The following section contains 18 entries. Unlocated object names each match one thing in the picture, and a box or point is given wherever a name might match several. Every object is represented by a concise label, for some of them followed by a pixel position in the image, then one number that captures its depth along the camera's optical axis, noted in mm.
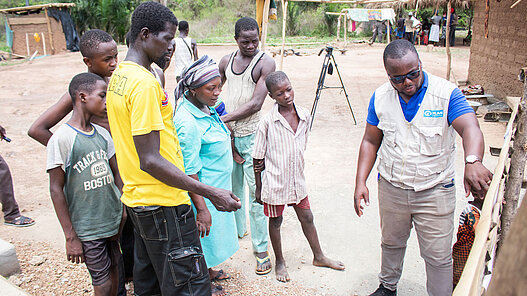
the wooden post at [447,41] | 9672
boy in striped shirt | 3156
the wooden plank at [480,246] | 1372
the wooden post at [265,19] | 6459
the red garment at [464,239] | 2719
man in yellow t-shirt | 1896
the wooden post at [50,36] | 18975
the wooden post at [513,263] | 413
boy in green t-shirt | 2439
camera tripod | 6915
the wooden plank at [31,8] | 18194
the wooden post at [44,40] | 18964
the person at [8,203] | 4219
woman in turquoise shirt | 2646
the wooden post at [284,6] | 8180
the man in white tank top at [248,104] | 3521
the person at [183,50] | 7078
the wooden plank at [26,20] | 18234
